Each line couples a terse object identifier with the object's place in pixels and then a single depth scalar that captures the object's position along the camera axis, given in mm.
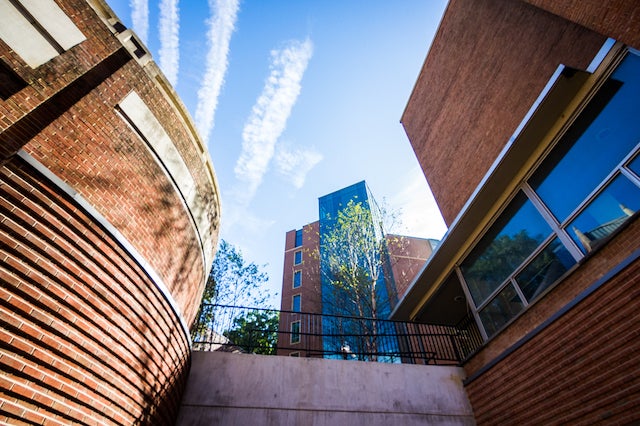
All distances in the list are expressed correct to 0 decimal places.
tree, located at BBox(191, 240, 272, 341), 16781
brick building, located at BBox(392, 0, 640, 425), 3926
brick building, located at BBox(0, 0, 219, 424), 2730
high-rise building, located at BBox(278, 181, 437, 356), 18000
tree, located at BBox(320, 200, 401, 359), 15617
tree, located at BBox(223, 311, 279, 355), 18688
